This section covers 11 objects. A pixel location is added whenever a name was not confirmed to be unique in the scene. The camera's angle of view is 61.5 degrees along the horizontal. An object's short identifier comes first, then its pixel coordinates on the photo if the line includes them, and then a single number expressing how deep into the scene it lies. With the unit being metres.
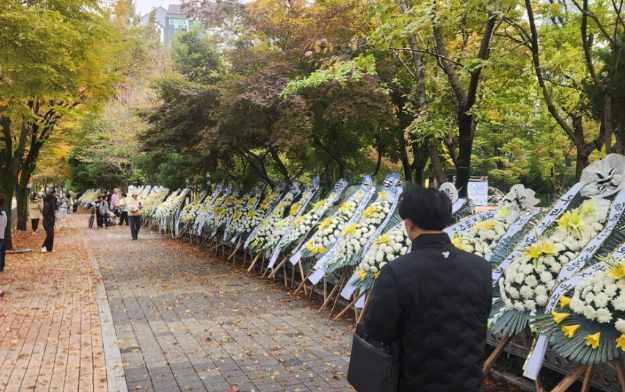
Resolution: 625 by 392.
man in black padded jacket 2.41
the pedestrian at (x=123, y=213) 27.88
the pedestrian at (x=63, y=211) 29.95
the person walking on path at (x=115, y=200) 26.91
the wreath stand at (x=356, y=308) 6.30
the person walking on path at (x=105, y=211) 25.88
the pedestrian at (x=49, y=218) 14.45
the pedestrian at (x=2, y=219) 9.41
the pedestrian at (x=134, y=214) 17.66
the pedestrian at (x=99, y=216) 26.56
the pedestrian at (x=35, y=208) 20.45
